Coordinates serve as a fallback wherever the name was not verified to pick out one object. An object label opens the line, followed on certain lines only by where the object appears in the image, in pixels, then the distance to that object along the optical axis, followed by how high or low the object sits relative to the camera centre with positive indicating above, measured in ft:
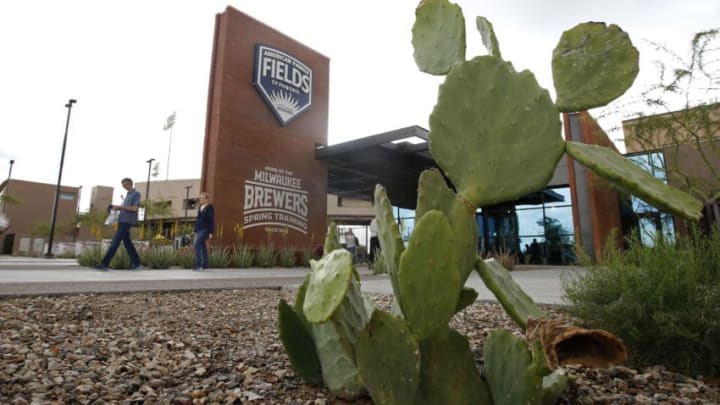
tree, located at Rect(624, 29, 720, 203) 30.45 +11.77
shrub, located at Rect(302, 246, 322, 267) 37.93 +0.81
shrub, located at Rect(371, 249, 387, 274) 28.17 -0.25
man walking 23.38 +2.46
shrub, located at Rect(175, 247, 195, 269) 30.63 +0.25
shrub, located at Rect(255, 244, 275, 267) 34.53 +0.45
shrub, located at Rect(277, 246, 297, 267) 36.17 +0.48
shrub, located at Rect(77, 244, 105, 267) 28.25 +0.23
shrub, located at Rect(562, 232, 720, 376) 6.14 -0.67
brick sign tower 35.32 +11.87
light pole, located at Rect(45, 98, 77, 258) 71.98 +23.55
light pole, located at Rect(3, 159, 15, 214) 133.72 +26.28
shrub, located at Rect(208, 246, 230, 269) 30.78 +0.28
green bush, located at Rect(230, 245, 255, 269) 32.55 +0.34
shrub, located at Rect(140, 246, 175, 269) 29.66 +0.22
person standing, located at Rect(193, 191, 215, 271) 26.99 +2.12
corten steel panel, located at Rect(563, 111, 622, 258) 41.27 +7.88
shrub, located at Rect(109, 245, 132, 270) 26.43 -0.02
